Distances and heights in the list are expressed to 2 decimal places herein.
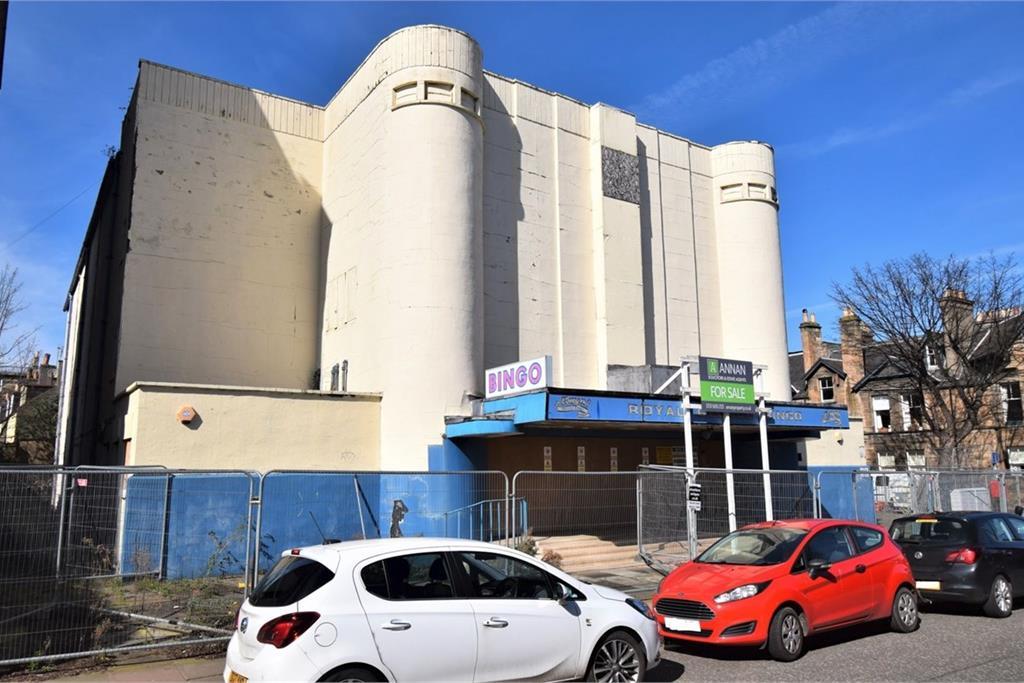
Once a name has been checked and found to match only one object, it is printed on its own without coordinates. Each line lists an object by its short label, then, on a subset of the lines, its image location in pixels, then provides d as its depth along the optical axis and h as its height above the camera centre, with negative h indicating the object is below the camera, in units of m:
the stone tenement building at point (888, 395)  33.44 +4.27
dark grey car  10.88 -1.20
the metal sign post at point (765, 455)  16.19 +0.52
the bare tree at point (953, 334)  29.45 +5.53
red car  8.50 -1.31
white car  5.70 -1.15
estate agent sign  17.80 +2.18
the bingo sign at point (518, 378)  16.64 +2.31
